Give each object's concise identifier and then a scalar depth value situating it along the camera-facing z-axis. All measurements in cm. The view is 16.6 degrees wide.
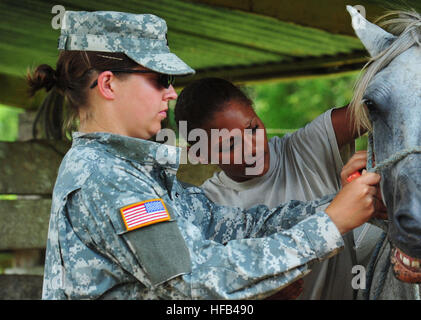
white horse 236
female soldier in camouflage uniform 233
